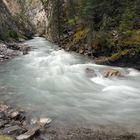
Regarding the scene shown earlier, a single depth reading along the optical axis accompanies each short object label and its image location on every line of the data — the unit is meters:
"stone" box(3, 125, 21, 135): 5.78
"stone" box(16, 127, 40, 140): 5.52
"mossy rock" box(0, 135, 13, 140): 5.38
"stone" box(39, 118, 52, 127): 6.37
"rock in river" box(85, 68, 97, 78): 11.14
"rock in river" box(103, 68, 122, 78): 10.89
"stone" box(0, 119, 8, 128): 6.19
